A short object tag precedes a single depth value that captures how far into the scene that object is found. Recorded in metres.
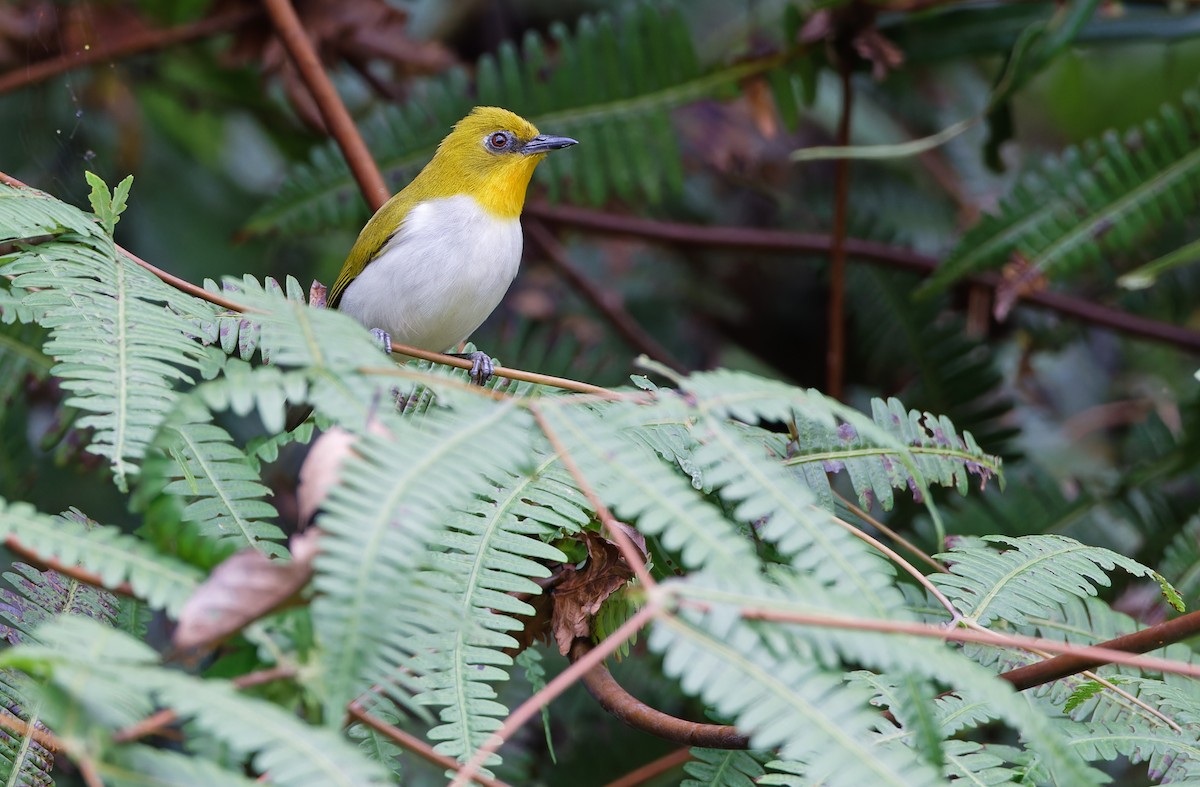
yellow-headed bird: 4.15
